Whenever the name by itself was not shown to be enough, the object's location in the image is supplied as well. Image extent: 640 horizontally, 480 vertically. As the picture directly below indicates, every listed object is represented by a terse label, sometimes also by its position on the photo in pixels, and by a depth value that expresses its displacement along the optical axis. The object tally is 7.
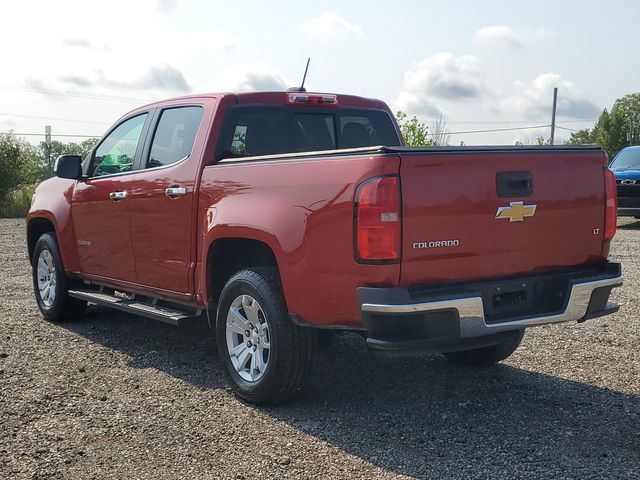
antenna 5.56
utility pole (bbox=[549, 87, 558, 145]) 53.28
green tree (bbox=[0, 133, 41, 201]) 23.73
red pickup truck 3.72
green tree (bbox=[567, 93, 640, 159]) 72.25
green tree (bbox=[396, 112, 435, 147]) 23.89
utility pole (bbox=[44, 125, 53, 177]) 41.19
